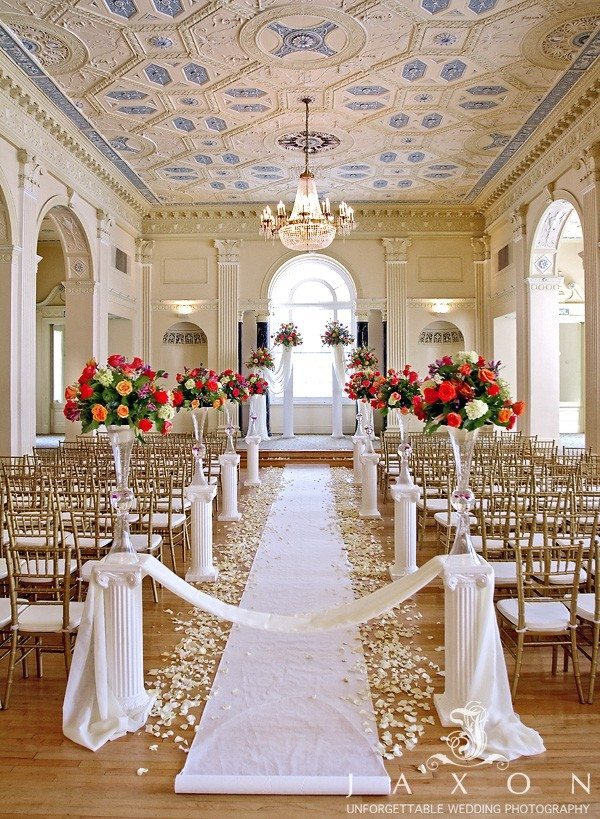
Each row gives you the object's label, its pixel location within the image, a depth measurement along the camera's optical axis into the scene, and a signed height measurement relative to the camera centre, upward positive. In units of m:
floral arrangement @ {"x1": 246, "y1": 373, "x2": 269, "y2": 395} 11.23 +0.52
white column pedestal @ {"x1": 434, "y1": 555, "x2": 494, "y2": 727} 3.20 -1.04
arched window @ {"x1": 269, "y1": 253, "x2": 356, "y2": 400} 18.56 +3.07
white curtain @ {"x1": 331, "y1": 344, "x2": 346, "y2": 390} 16.84 +1.38
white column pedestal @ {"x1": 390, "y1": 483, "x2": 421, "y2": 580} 5.74 -1.12
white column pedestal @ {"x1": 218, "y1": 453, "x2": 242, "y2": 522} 8.28 -0.98
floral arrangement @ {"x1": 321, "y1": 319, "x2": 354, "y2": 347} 16.20 +2.00
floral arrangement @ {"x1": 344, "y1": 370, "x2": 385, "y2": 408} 9.42 +0.40
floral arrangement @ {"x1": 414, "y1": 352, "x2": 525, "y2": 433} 3.50 +0.09
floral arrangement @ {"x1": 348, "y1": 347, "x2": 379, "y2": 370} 11.17 +0.95
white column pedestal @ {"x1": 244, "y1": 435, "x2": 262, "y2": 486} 11.35 -0.88
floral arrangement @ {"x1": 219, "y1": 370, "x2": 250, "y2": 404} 9.63 +0.43
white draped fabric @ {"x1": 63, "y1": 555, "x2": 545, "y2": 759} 3.10 -1.32
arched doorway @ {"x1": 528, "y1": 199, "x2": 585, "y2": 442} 12.73 +1.88
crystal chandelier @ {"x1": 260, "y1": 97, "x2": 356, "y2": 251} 10.36 +3.26
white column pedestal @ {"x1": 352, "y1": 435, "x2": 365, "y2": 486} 10.92 -0.80
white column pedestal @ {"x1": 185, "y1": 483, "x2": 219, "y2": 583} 5.79 -1.20
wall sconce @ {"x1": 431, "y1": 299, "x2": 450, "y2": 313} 16.88 +2.90
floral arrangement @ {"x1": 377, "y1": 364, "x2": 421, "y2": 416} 6.68 +0.24
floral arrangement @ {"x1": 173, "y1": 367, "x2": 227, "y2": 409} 7.26 +0.26
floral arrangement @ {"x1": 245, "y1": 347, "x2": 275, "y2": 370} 15.60 +1.36
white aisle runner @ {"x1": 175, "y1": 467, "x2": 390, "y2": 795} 2.79 -1.64
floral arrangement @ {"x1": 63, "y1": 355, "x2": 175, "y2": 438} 3.78 +0.10
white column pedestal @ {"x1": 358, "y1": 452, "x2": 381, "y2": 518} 8.16 -1.01
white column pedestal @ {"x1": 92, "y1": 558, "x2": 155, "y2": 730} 3.30 -1.15
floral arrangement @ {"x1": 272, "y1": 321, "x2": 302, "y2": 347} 16.39 +2.04
